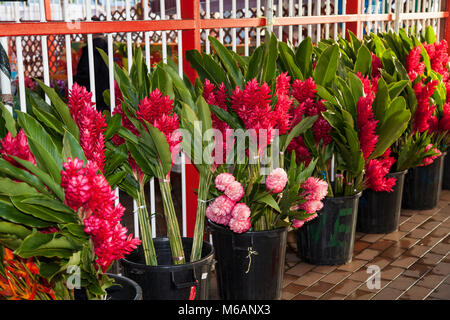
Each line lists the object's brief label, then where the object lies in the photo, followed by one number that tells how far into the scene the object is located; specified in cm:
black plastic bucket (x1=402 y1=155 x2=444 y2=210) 385
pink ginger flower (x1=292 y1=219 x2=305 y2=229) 241
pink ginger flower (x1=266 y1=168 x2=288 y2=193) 219
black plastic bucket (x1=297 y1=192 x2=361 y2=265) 287
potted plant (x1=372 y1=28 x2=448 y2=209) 327
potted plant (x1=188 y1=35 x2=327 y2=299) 217
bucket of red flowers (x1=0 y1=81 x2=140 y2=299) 137
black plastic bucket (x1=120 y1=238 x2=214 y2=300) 206
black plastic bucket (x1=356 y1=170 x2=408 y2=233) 335
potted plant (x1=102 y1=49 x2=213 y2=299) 197
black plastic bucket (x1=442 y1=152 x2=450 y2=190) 440
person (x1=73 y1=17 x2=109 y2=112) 432
